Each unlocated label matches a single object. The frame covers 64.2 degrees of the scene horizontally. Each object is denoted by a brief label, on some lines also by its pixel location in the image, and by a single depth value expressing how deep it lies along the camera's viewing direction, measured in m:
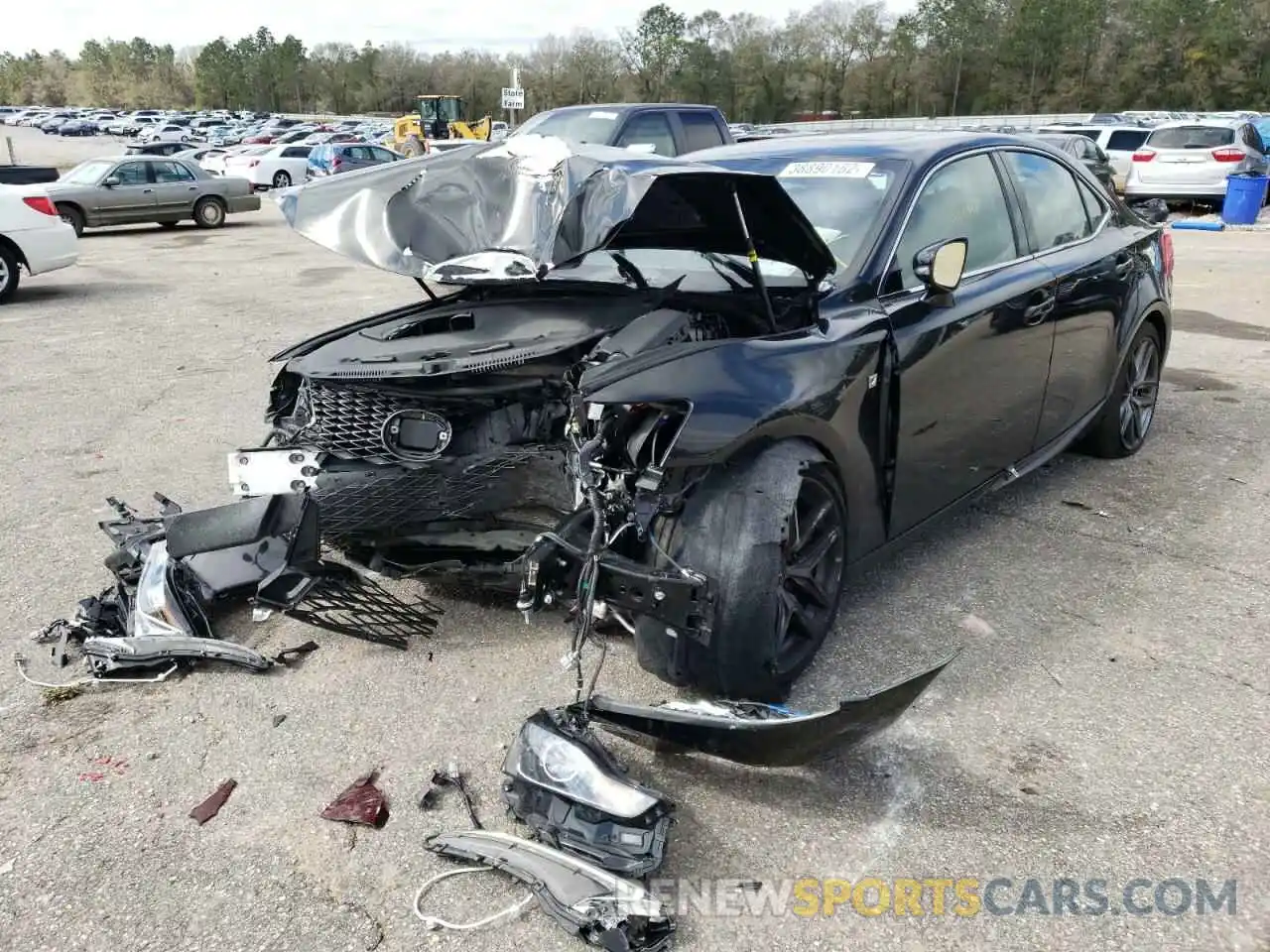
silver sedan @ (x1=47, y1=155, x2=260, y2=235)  18.05
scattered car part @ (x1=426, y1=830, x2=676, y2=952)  2.21
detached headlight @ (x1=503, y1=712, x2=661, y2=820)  2.40
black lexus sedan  2.88
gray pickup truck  10.63
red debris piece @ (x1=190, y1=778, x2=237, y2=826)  2.72
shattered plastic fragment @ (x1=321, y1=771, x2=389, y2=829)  2.69
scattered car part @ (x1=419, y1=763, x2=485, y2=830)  2.73
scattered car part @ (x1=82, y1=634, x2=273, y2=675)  3.39
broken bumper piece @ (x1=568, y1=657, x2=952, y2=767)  2.52
